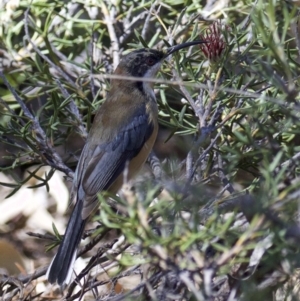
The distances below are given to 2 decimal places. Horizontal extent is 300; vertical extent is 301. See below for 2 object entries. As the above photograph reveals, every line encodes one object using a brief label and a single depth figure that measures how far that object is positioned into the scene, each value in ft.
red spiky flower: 20.36
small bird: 27.76
